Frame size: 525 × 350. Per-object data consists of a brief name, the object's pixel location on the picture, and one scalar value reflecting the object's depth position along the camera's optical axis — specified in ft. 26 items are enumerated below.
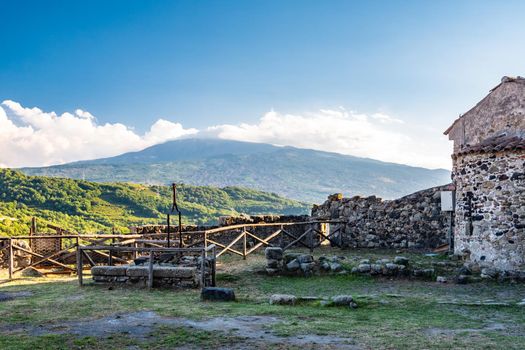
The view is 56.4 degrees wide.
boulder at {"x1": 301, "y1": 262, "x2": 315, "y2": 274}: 48.06
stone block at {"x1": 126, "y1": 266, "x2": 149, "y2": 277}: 42.47
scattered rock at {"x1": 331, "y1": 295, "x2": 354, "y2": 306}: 33.76
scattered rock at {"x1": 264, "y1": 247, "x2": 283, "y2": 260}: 48.67
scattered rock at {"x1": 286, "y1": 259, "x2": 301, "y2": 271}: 48.49
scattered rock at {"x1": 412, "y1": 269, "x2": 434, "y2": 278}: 45.52
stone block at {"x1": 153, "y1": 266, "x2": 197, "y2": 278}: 41.29
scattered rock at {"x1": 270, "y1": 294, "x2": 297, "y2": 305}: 34.53
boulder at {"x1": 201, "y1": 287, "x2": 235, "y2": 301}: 35.58
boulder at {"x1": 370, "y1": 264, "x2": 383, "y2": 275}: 46.75
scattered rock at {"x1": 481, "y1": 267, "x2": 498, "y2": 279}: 43.75
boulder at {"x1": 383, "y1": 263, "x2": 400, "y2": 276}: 46.50
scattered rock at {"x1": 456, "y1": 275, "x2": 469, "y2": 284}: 43.24
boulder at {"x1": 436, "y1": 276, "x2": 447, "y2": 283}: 43.83
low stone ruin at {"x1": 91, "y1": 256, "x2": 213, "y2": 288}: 41.57
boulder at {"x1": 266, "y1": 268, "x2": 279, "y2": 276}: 48.32
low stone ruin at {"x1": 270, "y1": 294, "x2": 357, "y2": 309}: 33.76
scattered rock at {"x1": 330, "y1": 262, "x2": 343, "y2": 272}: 48.02
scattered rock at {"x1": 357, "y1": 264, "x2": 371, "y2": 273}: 46.96
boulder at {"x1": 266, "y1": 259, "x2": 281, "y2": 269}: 48.70
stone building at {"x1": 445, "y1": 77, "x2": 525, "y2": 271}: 45.80
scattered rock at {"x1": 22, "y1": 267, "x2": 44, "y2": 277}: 55.26
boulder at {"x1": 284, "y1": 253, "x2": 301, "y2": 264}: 49.79
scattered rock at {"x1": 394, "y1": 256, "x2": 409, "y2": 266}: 47.37
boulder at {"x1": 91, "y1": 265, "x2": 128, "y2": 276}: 43.24
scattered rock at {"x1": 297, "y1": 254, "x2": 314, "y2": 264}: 48.80
